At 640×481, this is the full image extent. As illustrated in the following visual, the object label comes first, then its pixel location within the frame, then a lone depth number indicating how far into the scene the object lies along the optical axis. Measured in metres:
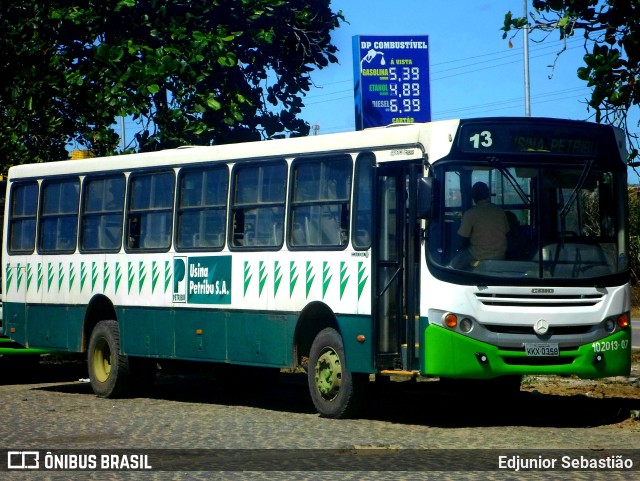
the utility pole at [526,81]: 57.88
